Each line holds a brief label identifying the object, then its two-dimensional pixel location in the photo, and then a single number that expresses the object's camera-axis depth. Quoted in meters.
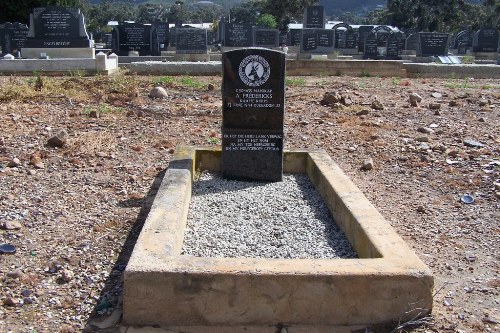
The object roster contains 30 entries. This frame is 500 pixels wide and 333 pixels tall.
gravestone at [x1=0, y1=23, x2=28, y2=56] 24.27
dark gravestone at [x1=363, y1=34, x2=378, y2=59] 26.31
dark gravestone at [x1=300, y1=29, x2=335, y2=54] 23.22
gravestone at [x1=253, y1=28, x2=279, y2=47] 26.25
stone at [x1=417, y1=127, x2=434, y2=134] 8.87
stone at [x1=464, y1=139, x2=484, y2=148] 8.06
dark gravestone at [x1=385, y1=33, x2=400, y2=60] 25.72
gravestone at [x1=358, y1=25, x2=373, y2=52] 33.19
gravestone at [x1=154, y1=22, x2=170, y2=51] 30.91
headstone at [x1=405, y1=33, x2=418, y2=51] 27.86
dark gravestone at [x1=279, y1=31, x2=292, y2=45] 39.67
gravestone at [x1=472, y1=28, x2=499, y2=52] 27.86
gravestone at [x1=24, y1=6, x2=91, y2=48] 17.55
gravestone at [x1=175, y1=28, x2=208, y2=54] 23.28
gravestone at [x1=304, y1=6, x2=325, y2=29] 29.16
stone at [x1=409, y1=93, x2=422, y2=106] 11.15
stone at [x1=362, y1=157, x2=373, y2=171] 7.27
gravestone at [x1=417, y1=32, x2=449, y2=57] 23.62
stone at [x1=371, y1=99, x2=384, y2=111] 10.76
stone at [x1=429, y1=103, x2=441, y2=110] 10.66
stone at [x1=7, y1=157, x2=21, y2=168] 6.52
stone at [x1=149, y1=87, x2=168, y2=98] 11.60
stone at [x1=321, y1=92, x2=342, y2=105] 11.00
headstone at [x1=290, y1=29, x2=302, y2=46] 37.24
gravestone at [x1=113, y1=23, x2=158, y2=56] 22.61
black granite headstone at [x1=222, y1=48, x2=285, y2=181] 5.99
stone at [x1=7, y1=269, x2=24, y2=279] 3.88
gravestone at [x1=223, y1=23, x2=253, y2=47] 25.69
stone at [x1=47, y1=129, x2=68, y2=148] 7.39
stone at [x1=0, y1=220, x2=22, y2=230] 4.72
